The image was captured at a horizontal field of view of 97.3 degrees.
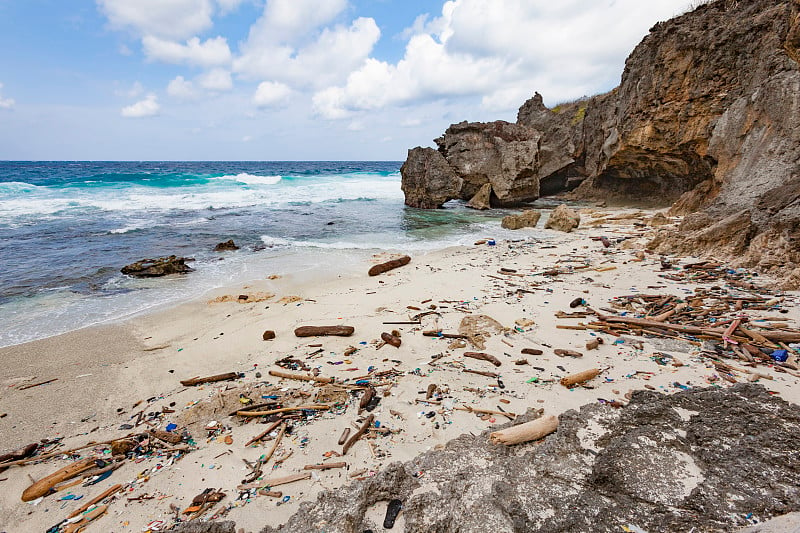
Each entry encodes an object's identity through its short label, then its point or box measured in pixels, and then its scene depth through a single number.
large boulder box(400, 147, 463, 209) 24.75
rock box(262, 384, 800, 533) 2.35
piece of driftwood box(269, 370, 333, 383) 4.46
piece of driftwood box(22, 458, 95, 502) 2.99
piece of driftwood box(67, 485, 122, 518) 2.80
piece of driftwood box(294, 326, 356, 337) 5.84
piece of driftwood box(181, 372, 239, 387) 4.70
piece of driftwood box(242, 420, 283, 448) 3.43
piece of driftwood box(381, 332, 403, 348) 5.32
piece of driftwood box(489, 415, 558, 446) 3.06
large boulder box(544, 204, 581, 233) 15.89
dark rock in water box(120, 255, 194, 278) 10.38
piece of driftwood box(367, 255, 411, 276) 10.05
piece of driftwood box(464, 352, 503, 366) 4.62
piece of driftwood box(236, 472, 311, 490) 2.89
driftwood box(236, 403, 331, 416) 3.82
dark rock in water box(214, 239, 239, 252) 13.95
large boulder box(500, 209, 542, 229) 17.33
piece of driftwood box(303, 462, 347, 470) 3.02
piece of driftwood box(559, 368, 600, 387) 3.95
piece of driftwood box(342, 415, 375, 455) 3.21
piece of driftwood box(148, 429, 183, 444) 3.55
